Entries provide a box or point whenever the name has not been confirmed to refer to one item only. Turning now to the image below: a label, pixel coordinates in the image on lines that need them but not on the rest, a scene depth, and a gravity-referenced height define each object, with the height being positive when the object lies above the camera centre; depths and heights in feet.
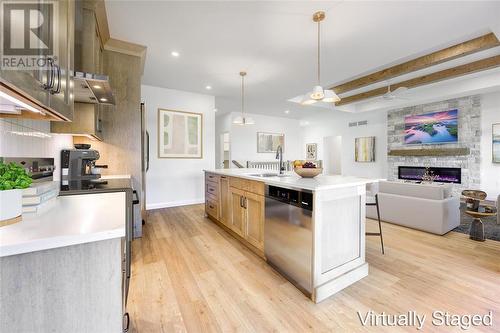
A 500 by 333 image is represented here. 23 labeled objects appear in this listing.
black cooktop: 5.21 -0.60
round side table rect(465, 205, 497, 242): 9.23 -2.51
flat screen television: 18.56 +3.58
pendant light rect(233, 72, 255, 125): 13.68 +3.06
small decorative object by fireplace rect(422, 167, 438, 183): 18.80 -0.67
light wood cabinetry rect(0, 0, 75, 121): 2.30 +1.16
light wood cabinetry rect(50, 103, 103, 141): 6.73 +1.47
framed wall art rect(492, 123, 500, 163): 16.37 +1.79
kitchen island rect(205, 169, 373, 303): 5.61 -1.91
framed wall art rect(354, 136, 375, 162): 24.40 +1.96
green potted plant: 2.53 -0.31
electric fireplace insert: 18.54 -0.73
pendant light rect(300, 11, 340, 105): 8.02 +2.83
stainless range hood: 4.96 +2.09
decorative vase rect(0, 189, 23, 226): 2.51 -0.51
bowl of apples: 7.04 -0.12
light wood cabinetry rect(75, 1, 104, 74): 6.89 +4.28
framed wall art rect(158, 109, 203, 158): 15.67 +2.43
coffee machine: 6.52 +0.01
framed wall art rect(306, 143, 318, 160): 30.81 +2.23
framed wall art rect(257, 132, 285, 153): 27.45 +3.27
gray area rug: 9.91 -3.20
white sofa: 9.85 -2.00
